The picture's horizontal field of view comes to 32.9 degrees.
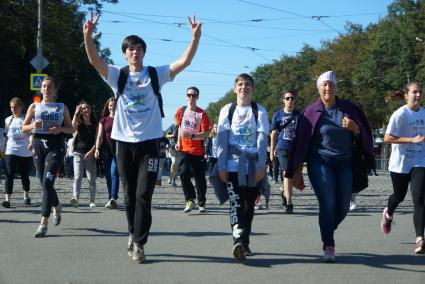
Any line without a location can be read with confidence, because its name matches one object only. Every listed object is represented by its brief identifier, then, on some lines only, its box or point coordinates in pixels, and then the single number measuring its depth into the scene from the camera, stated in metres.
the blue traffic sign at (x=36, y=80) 26.06
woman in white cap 7.54
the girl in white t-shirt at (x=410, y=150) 8.23
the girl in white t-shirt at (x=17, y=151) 13.27
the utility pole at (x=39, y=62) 26.20
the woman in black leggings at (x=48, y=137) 9.20
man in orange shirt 12.25
